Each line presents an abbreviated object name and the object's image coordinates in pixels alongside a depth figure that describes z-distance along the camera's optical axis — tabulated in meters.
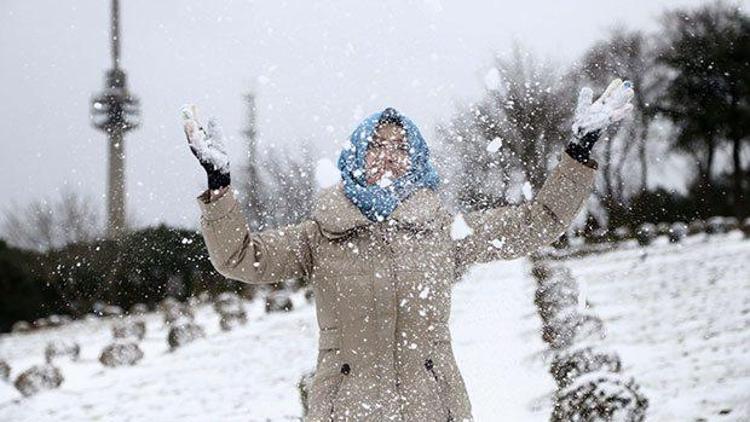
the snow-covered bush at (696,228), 19.61
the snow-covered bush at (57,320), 20.75
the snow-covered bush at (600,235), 21.34
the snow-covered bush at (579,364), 6.01
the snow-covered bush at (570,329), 7.21
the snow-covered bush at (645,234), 19.70
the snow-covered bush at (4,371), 10.41
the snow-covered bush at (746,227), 17.98
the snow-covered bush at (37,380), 9.66
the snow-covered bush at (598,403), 5.35
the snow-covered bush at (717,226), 18.87
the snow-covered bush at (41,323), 20.86
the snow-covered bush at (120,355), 11.12
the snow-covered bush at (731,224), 19.16
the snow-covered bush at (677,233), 19.14
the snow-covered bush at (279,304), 15.77
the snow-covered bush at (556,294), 6.80
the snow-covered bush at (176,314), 15.43
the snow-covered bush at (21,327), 20.07
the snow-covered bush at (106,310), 22.08
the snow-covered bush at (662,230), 20.00
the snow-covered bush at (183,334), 12.30
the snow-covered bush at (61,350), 12.32
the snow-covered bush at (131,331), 13.96
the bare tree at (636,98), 22.21
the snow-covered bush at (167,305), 17.09
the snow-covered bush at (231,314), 14.07
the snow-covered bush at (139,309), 21.23
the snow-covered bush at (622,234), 20.84
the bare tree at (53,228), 27.06
